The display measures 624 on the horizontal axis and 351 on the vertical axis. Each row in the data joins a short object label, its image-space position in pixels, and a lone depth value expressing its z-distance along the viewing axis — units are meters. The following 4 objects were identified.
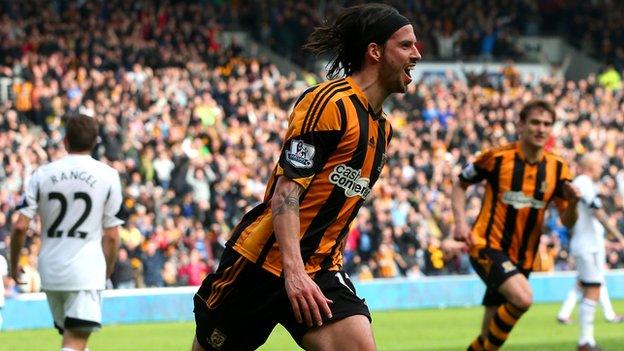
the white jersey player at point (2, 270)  13.39
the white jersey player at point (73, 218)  16.52
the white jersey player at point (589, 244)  23.63
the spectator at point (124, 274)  37.15
